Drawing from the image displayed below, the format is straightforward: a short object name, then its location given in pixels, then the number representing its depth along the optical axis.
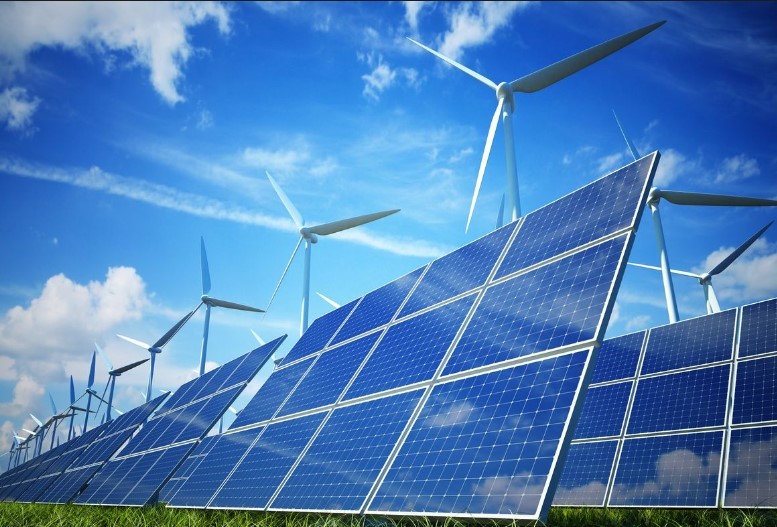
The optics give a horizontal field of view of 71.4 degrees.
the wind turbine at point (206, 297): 46.31
